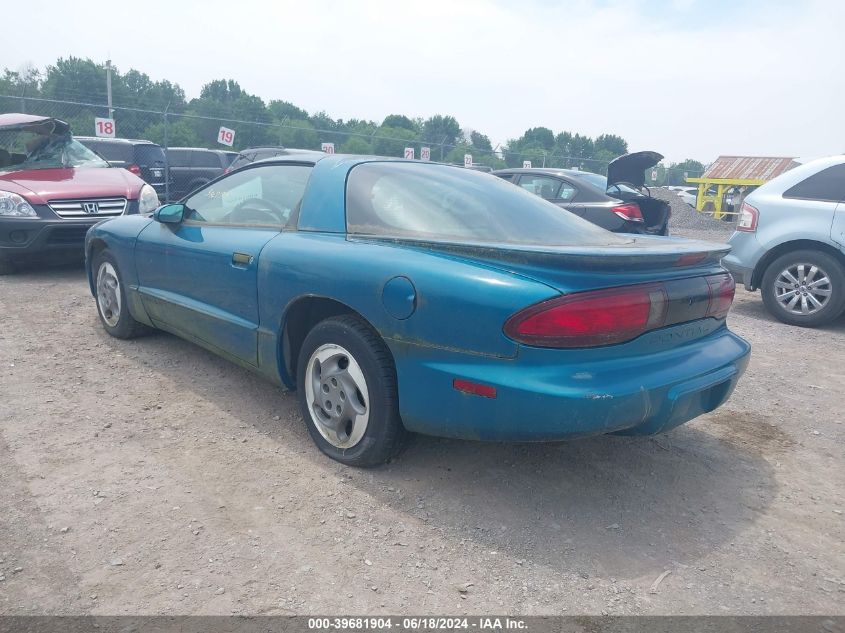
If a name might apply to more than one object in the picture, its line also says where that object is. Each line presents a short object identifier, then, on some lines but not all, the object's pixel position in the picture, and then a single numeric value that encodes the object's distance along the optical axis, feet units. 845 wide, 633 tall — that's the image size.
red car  21.75
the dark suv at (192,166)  50.72
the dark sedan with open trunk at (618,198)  25.08
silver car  20.26
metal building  75.77
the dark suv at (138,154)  41.71
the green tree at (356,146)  77.79
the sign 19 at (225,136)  57.56
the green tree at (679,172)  139.12
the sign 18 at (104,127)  51.29
